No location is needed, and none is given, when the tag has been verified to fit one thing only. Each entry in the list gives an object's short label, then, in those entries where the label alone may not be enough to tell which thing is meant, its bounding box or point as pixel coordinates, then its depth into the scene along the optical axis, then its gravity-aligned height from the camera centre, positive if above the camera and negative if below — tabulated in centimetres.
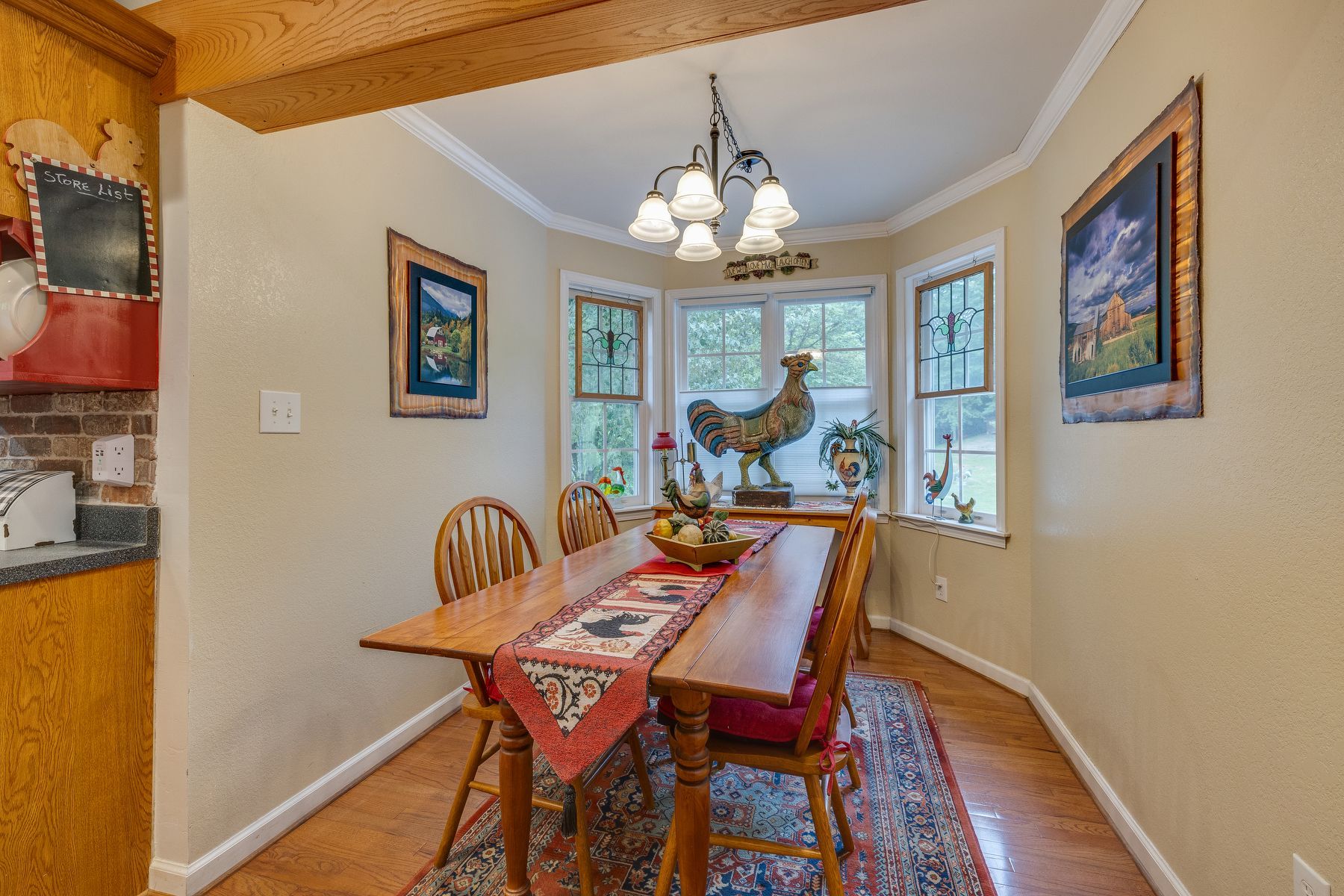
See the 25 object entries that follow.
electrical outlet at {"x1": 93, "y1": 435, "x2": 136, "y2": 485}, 157 -3
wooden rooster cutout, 132 +71
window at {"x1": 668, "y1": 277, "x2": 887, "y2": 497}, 371 +62
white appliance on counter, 143 -15
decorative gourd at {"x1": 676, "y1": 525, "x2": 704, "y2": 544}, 182 -27
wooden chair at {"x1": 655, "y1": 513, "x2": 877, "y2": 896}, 126 -69
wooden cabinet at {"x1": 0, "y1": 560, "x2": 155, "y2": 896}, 130 -67
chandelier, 185 +77
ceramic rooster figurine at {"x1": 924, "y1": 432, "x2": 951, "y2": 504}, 326 -20
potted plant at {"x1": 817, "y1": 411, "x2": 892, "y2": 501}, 344 -3
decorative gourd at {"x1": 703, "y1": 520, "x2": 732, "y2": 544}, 186 -27
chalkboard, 134 +51
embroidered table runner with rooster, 109 -44
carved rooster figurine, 340 +13
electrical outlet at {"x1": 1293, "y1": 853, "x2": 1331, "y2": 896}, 104 -78
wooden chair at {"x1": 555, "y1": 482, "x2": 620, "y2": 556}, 233 -29
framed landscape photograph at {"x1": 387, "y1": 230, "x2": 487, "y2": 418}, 229 +47
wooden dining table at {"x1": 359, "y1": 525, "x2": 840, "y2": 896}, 109 -40
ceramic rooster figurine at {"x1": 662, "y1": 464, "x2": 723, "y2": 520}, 205 -18
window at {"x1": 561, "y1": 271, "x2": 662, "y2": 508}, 359 +37
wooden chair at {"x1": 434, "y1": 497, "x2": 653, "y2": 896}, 148 -42
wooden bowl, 179 -32
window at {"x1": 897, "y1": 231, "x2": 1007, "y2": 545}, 298 +33
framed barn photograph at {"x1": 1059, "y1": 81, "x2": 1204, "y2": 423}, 145 +46
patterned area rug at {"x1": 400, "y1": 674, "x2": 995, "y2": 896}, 155 -113
